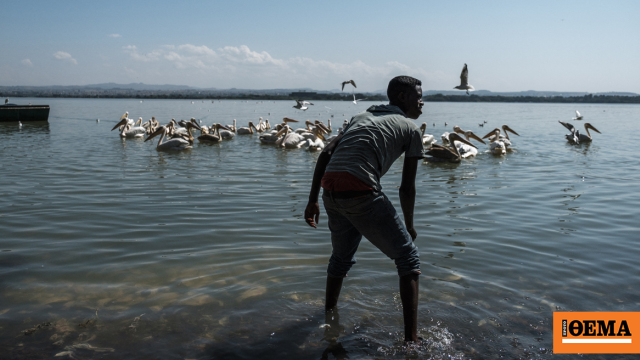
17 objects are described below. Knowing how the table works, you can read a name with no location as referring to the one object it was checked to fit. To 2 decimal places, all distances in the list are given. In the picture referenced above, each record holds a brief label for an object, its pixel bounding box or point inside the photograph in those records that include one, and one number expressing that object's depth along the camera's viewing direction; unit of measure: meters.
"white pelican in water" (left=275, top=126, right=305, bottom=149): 17.98
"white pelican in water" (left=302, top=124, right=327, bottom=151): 17.17
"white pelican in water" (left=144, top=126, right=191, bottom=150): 16.83
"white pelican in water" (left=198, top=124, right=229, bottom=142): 19.81
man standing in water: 3.32
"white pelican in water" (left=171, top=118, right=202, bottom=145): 18.38
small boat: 28.68
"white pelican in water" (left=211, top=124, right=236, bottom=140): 21.64
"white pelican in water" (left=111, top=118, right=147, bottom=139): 20.99
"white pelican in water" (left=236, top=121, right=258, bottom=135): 24.20
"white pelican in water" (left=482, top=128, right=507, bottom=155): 16.22
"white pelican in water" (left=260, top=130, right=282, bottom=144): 19.44
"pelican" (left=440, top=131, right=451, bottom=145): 19.38
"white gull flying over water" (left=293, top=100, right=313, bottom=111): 19.06
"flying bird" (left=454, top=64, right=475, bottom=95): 9.24
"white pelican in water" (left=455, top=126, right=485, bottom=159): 15.35
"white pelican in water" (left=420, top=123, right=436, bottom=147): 18.84
